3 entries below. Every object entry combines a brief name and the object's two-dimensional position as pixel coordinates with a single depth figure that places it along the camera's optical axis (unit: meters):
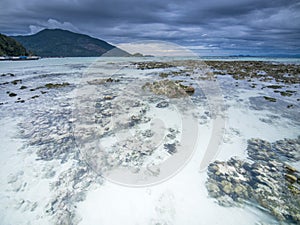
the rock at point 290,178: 3.95
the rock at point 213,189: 3.64
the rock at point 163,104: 9.87
